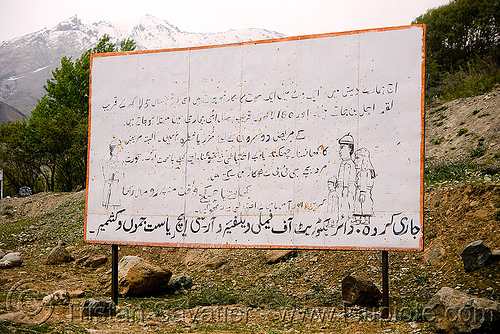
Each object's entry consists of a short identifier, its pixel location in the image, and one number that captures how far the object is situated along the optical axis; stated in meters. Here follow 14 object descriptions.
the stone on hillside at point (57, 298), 5.91
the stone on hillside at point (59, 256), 9.45
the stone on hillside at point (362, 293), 5.80
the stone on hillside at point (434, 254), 6.90
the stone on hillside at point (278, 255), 8.66
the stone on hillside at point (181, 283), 7.40
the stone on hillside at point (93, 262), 9.40
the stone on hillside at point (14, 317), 4.73
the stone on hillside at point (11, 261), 8.82
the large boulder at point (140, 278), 6.75
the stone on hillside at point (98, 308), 5.38
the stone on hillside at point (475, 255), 5.97
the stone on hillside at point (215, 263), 8.90
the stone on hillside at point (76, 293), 6.70
